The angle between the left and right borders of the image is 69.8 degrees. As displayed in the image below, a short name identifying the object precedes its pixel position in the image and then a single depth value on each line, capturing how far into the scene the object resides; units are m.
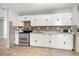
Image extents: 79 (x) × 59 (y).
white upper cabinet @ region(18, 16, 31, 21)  2.15
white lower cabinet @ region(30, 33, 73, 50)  2.43
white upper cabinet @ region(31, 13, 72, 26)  2.29
